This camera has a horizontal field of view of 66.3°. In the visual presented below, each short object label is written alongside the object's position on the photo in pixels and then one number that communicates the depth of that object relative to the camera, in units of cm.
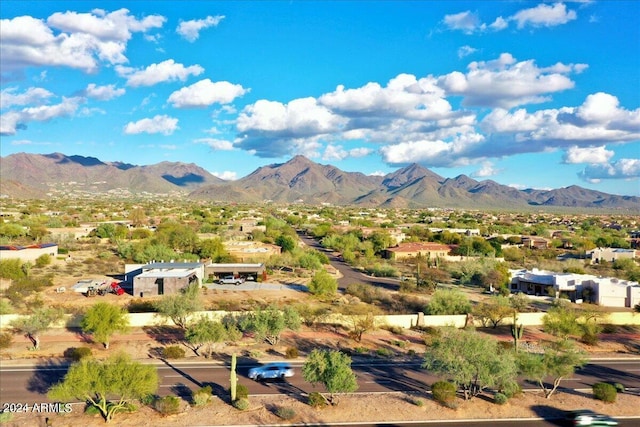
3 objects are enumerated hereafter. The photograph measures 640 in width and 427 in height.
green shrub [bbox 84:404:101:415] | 2352
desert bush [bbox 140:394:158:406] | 2478
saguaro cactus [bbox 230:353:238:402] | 2489
